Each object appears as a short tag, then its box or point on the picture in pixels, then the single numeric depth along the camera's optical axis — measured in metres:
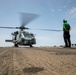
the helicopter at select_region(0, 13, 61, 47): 13.02
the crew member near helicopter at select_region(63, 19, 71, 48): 6.60
